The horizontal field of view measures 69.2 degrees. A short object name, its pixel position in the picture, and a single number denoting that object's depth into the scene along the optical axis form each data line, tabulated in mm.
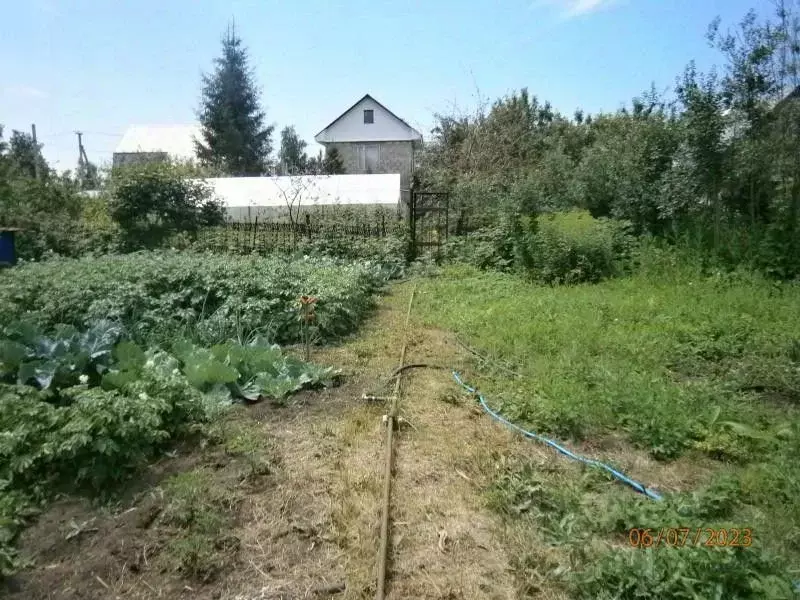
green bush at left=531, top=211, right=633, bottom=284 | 10328
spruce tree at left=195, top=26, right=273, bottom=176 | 32375
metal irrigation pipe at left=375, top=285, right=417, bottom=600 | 2439
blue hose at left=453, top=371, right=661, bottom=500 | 3156
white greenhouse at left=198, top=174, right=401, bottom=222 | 18531
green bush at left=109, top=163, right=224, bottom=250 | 14570
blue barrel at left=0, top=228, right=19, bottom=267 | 11586
